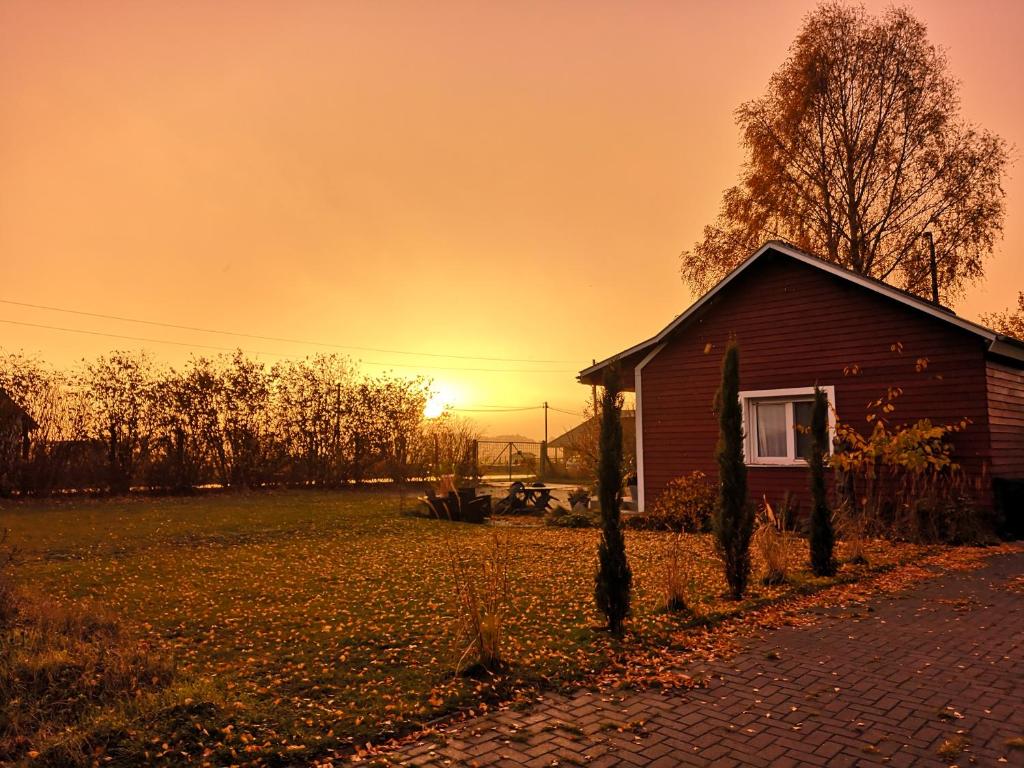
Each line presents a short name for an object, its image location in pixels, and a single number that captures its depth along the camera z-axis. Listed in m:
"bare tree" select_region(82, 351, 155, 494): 20.66
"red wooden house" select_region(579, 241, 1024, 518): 12.14
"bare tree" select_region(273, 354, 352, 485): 23.66
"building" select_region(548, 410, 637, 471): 23.93
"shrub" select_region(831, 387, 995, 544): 11.62
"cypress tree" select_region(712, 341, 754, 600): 7.46
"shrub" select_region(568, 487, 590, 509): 17.91
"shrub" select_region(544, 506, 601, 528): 15.34
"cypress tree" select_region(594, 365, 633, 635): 6.09
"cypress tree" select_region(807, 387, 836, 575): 8.73
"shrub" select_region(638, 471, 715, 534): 13.98
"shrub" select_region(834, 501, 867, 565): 9.62
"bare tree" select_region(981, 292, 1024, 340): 27.85
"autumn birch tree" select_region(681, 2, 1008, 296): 21.89
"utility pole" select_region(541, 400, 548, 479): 37.19
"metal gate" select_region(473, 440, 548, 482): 36.38
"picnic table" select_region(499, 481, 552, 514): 18.61
